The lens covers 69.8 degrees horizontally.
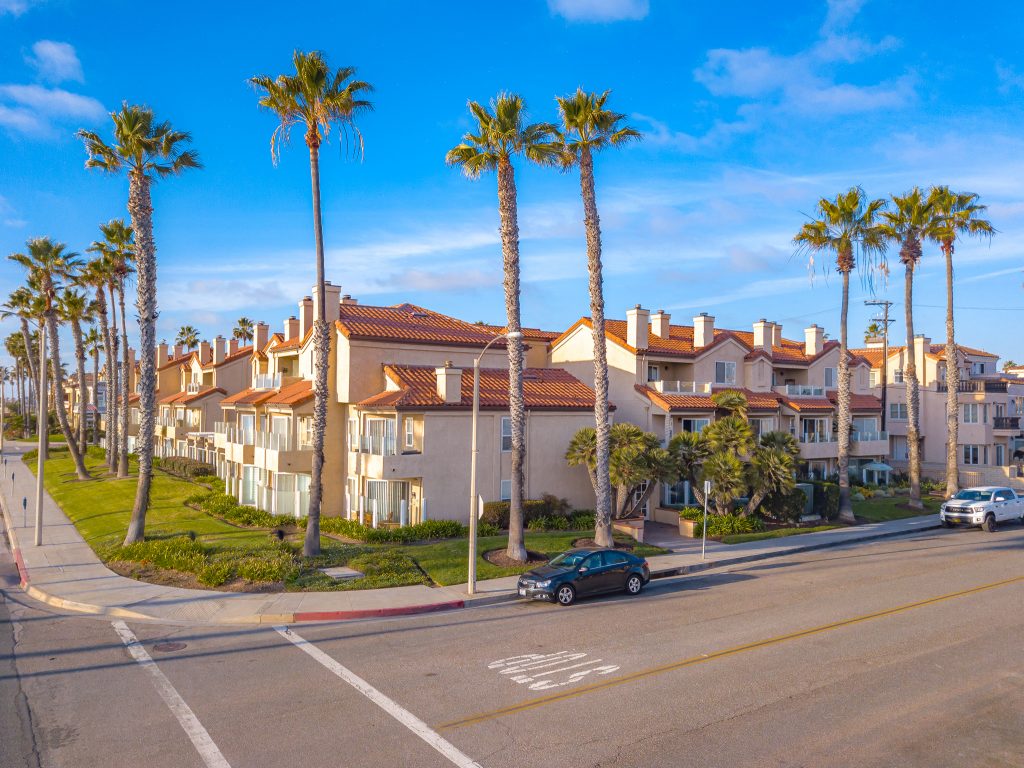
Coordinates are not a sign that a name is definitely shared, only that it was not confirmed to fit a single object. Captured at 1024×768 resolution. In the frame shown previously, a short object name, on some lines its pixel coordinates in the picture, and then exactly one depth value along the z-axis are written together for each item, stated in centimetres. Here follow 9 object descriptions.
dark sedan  1933
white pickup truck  3325
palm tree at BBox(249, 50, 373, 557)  2283
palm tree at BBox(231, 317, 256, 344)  8162
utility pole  5138
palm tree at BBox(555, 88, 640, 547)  2486
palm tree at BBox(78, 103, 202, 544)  2589
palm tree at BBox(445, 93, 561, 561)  2338
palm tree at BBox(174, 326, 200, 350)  8588
